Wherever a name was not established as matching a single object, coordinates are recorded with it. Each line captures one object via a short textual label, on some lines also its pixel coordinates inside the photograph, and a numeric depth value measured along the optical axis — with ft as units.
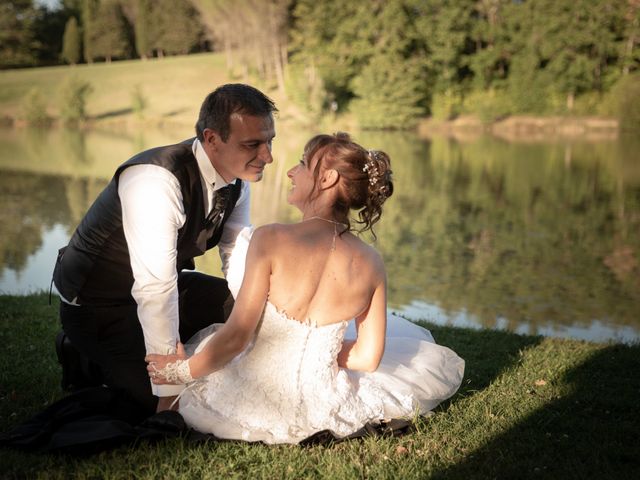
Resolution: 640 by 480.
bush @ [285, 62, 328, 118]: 128.92
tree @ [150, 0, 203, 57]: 207.62
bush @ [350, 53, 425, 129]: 131.44
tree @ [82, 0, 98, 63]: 204.13
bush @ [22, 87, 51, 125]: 129.70
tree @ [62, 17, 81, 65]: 200.13
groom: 10.26
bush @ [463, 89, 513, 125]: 133.28
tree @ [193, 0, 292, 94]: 157.48
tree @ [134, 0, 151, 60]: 206.39
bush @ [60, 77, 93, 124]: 130.82
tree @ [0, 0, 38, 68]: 191.21
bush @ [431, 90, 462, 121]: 138.76
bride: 9.62
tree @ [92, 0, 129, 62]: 205.05
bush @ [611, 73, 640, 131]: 118.11
